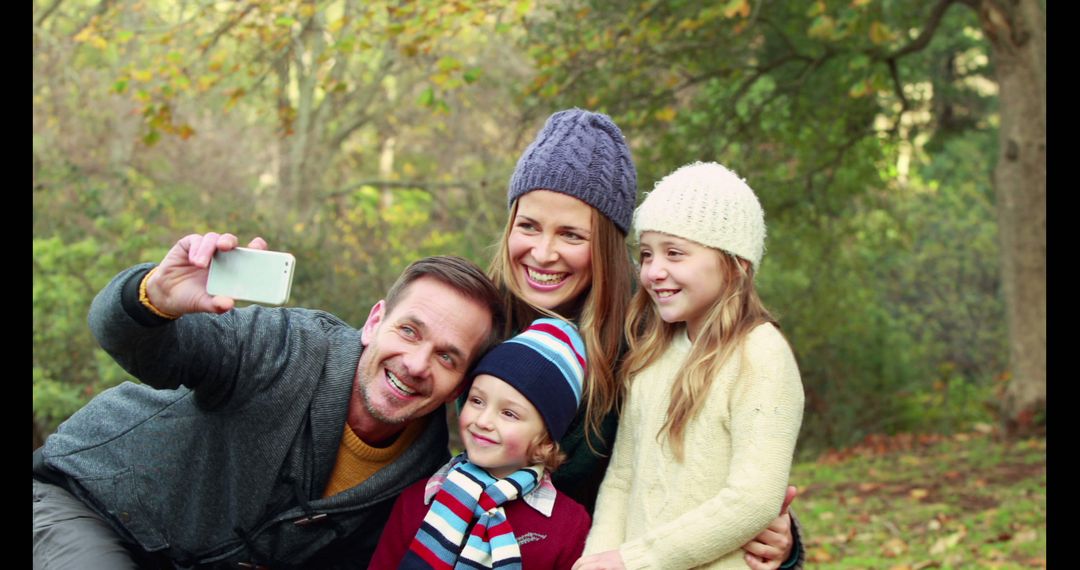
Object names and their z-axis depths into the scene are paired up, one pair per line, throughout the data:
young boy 3.49
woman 3.97
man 3.69
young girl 3.36
